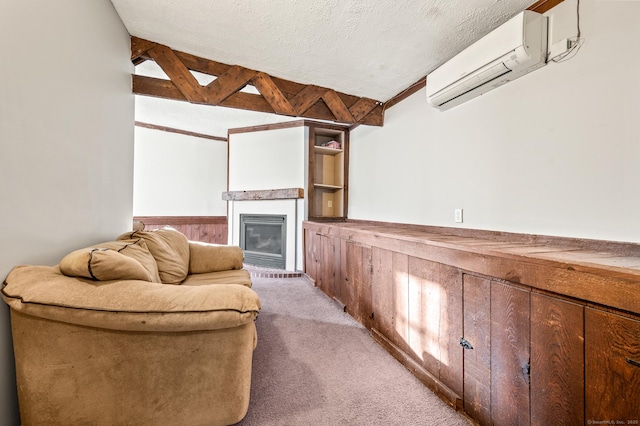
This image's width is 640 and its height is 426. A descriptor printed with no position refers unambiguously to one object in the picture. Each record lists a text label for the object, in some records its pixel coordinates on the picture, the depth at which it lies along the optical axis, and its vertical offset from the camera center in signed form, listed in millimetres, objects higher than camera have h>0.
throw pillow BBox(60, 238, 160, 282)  1086 -233
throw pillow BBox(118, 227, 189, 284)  1970 -332
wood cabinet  845 -495
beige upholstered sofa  1017 -548
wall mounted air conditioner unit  1546 +1028
